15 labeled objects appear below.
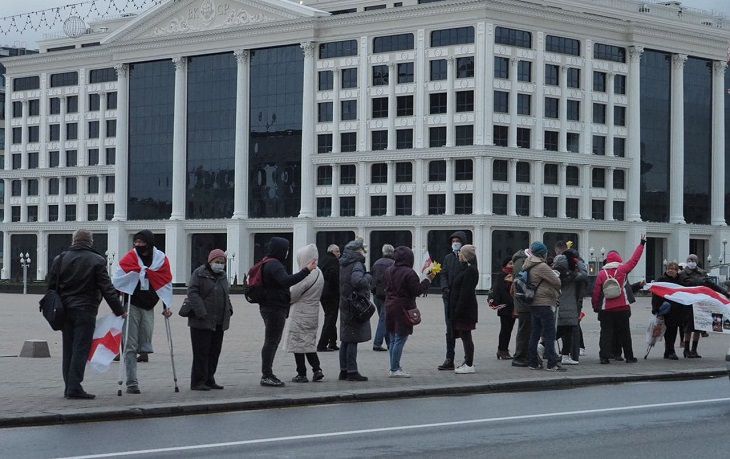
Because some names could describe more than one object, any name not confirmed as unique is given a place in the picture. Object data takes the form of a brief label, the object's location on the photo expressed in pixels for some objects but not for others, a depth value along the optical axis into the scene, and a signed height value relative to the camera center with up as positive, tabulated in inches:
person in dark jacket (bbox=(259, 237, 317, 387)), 734.5 -20.0
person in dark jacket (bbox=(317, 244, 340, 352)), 1018.7 -16.9
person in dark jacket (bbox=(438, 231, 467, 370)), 852.0 -9.9
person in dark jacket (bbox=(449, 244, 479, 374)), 832.9 -23.6
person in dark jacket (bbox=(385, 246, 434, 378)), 796.6 -18.9
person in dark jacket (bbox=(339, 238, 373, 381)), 778.2 -36.3
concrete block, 958.4 -61.5
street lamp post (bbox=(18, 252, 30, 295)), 4016.7 +13.6
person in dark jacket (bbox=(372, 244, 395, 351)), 1026.1 -12.9
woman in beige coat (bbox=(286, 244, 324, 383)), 753.0 -27.0
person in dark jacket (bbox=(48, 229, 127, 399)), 661.3 -16.8
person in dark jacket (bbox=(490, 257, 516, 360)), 970.1 -28.0
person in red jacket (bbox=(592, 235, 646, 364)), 951.0 -30.6
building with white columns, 3383.4 +370.5
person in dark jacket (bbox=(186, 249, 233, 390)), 711.1 -24.7
